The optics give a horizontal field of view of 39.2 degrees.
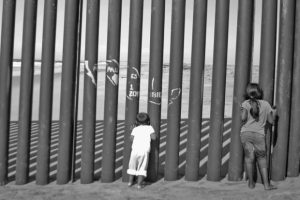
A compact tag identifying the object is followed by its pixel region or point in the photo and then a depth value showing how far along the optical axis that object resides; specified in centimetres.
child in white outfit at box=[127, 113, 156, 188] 501
